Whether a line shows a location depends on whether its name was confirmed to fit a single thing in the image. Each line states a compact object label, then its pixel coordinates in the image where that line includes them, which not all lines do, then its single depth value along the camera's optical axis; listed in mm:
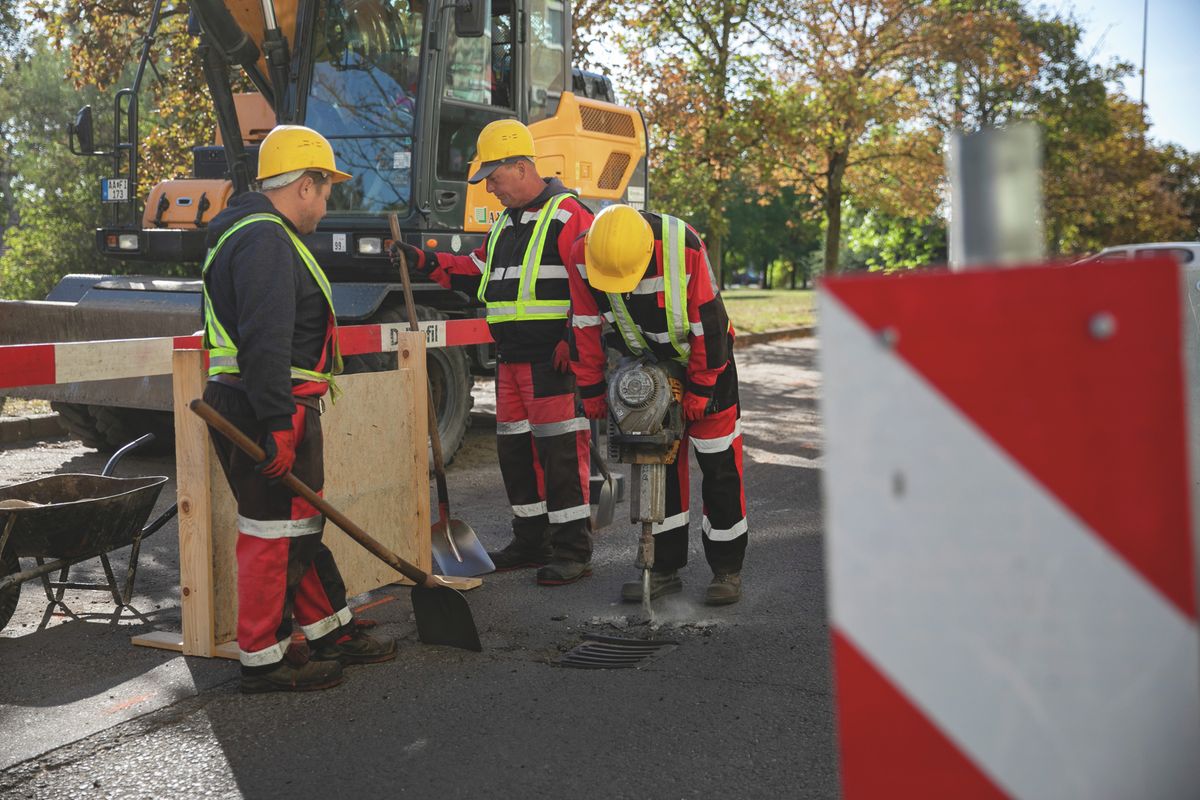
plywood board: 4316
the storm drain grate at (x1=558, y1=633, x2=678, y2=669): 4367
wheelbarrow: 4383
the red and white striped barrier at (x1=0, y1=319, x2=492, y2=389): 3988
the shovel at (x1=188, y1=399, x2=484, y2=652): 4456
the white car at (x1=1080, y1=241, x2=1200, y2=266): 16156
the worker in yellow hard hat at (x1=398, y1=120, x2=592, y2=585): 5703
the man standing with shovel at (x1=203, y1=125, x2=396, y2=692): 3838
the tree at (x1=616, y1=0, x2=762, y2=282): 17406
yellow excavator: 7895
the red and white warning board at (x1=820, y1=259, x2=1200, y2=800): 1311
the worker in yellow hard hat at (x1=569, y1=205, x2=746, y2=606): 4691
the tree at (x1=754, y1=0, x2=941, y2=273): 18406
